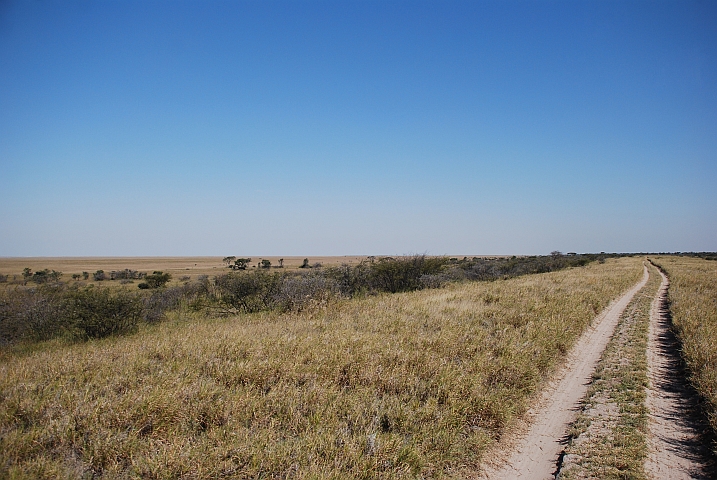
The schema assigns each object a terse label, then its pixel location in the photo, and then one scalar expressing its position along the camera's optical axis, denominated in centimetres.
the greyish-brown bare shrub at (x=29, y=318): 1064
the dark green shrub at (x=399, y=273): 2264
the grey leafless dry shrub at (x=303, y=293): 1216
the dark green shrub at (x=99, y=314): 1106
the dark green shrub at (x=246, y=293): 1519
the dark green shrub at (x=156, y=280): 3406
